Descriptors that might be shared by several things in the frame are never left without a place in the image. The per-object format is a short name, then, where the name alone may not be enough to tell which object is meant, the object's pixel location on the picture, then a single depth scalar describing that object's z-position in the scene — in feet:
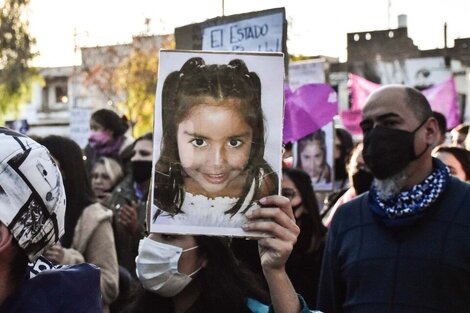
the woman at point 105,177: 24.27
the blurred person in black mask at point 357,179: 19.33
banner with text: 21.17
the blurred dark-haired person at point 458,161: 19.54
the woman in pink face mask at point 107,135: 26.73
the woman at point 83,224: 15.29
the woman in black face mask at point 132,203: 19.75
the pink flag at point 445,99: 36.55
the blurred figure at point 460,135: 27.81
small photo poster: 28.10
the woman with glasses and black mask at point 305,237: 16.72
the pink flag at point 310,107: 20.40
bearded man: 11.44
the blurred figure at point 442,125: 25.22
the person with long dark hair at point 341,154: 29.50
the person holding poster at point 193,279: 10.87
